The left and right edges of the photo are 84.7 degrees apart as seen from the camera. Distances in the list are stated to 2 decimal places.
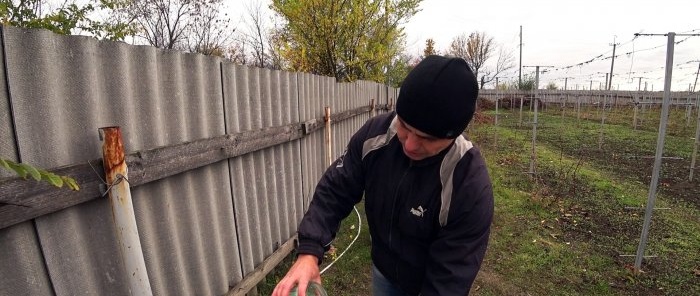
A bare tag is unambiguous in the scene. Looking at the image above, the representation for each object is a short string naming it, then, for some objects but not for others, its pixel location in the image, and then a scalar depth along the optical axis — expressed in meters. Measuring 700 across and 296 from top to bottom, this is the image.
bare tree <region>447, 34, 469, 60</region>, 48.97
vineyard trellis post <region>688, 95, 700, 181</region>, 8.43
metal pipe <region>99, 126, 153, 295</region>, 1.75
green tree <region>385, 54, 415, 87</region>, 15.58
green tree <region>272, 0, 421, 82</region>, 8.40
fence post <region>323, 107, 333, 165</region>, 5.14
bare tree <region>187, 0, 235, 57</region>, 18.55
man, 1.31
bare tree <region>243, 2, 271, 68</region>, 19.47
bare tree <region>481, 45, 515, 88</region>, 48.00
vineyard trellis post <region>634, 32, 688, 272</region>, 3.82
